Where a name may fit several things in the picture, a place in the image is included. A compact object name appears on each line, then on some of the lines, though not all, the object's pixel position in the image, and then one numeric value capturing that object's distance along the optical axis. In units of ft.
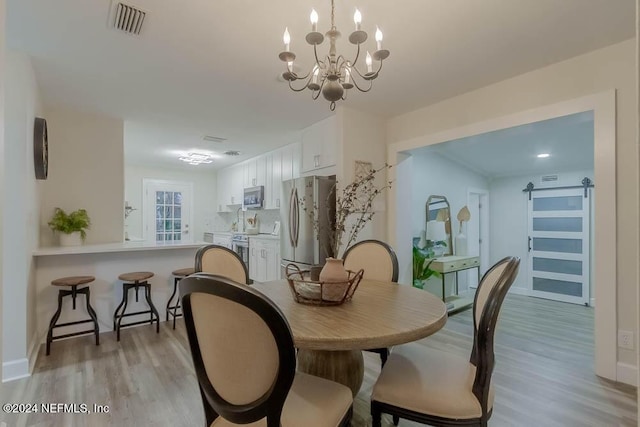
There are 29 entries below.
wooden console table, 13.73
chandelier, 4.72
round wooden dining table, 3.68
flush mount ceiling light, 18.12
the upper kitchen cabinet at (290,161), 15.88
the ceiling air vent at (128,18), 6.06
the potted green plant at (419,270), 13.12
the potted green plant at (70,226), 10.60
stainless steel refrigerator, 11.58
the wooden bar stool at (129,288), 9.93
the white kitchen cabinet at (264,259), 16.52
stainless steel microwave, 18.93
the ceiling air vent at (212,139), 15.16
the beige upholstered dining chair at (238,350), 2.93
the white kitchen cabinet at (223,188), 23.45
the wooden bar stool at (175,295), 10.91
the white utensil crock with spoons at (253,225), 20.38
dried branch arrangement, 11.46
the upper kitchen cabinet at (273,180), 17.42
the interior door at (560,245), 15.20
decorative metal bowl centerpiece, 4.89
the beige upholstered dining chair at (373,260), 7.55
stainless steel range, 19.32
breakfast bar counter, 9.46
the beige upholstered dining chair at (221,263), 6.61
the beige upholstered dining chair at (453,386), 3.94
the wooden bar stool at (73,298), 8.76
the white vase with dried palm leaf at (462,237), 16.61
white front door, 22.34
